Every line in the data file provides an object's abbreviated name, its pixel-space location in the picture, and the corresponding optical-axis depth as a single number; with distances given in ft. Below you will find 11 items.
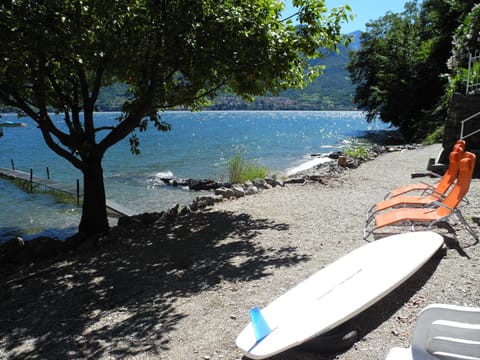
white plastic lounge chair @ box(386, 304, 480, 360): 8.39
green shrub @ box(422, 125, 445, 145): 71.46
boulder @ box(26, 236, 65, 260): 27.17
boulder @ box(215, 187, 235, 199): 37.83
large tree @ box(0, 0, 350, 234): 20.39
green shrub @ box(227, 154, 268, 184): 52.47
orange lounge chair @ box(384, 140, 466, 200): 22.40
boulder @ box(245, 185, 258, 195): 39.03
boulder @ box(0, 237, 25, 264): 26.84
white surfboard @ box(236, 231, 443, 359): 11.48
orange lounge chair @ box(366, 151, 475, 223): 21.59
